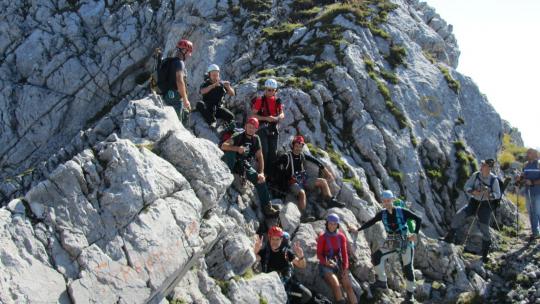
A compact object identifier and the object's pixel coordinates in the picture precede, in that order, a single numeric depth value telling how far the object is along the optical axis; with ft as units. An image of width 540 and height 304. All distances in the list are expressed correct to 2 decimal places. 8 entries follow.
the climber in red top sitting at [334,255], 60.23
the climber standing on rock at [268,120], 71.51
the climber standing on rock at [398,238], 64.08
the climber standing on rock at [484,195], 74.23
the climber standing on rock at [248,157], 64.08
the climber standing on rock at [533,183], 75.92
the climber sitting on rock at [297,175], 70.44
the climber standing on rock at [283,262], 58.29
